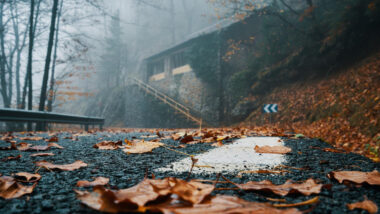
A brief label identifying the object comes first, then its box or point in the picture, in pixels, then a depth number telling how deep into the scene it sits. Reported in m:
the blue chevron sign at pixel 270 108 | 9.06
